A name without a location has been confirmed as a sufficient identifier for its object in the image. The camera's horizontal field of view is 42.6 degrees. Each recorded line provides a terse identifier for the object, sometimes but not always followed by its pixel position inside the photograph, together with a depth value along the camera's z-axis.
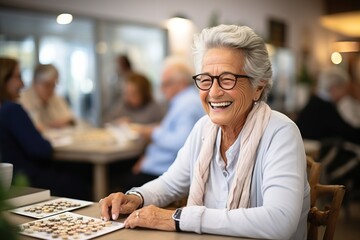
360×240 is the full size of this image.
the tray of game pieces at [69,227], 1.15
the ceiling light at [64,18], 4.94
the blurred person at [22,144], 2.66
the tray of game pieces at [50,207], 1.35
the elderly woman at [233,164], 1.20
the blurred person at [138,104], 4.17
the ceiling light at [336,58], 11.10
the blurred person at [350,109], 5.35
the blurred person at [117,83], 5.53
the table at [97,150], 3.12
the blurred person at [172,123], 2.85
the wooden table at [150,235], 1.16
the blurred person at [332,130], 3.67
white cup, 1.34
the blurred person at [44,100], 3.83
